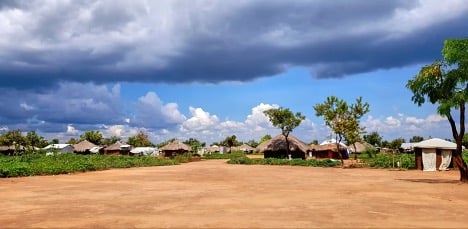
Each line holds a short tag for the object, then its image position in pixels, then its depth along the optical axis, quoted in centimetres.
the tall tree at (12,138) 8575
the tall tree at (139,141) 11416
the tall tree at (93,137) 11250
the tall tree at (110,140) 12068
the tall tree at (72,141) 12319
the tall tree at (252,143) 14058
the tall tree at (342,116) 5041
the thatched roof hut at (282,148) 6525
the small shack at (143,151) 9121
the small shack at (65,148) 9435
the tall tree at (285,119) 6338
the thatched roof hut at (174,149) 9038
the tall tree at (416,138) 12199
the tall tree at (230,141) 12866
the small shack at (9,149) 8792
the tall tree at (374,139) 11425
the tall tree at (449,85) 2325
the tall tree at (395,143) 10244
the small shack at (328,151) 7744
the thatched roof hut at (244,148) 12811
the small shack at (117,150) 9688
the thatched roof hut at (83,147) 9488
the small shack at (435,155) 3856
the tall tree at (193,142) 13482
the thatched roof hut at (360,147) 8411
